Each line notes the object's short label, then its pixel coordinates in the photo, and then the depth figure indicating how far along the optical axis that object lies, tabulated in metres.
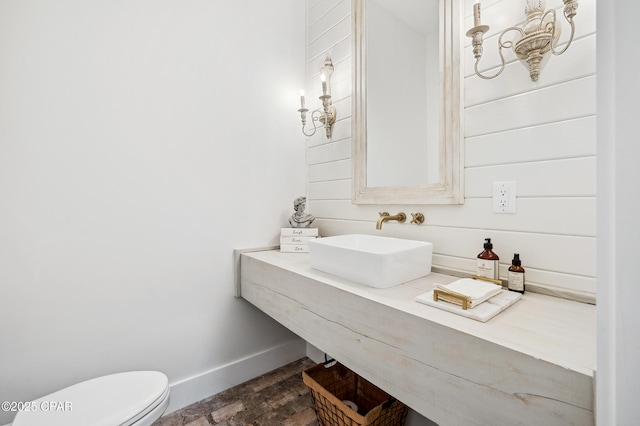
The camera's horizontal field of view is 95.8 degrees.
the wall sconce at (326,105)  1.82
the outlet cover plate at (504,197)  1.09
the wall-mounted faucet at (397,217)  1.48
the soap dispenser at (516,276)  1.02
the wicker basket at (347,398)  1.25
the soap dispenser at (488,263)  1.08
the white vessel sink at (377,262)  1.07
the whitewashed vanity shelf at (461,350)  0.59
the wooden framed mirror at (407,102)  1.27
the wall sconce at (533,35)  0.96
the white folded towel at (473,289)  0.85
